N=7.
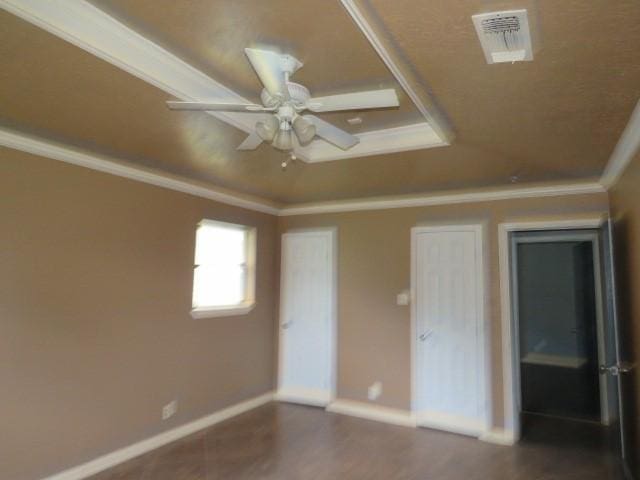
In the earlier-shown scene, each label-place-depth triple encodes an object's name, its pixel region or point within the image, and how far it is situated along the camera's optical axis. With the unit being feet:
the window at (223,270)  14.46
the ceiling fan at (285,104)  6.37
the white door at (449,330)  13.70
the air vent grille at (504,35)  5.40
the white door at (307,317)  16.37
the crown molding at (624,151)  8.34
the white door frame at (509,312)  12.94
